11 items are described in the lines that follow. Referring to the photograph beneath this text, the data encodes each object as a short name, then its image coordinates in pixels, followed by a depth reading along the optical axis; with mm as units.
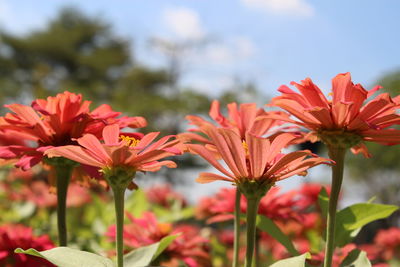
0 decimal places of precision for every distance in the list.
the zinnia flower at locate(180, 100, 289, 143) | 658
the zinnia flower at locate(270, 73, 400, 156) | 582
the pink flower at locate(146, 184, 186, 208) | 2166
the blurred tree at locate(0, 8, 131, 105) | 17732
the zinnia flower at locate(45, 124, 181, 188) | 562
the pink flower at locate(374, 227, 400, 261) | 1760
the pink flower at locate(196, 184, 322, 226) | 766
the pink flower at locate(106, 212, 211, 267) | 757
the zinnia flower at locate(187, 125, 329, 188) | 568
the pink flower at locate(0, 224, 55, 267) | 696
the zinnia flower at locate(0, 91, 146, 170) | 626
